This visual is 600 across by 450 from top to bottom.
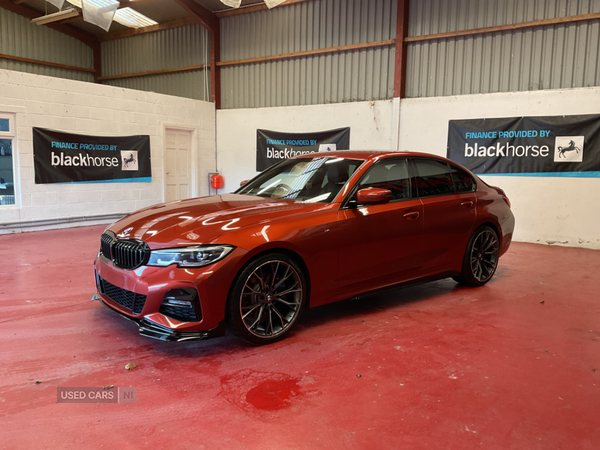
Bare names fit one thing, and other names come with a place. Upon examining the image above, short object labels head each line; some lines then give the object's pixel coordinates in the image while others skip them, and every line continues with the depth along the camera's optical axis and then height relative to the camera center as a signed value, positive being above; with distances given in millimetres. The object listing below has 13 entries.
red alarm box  11873 -185
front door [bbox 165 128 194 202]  11070 +228
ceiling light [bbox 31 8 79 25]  11534 +3977
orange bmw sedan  3031 -511
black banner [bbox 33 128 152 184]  8664 +289
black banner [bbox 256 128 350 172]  10211 +732
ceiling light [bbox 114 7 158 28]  12648 +4308
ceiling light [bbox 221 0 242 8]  8547 +3169
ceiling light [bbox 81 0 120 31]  9797 +3443
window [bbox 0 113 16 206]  8180 +153
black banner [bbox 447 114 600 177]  7770 +594
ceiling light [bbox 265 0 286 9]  8482 +3151
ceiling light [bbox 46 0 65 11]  8961 +3273
